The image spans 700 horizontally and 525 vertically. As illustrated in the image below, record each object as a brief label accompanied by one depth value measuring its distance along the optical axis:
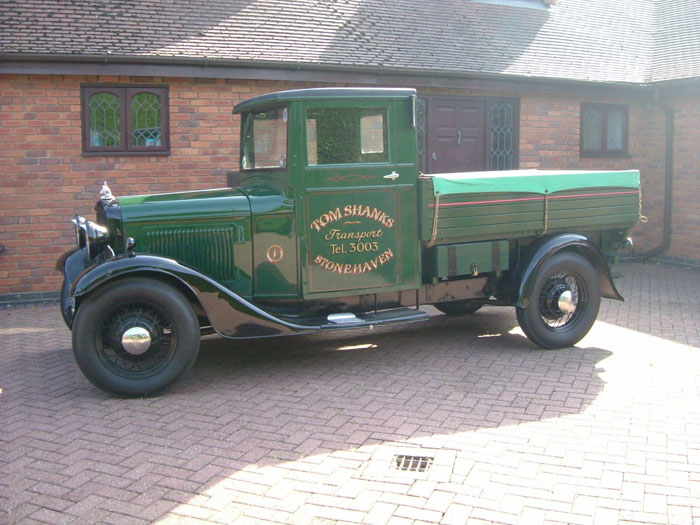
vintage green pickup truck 5.24
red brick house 9.08
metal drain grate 4.03
